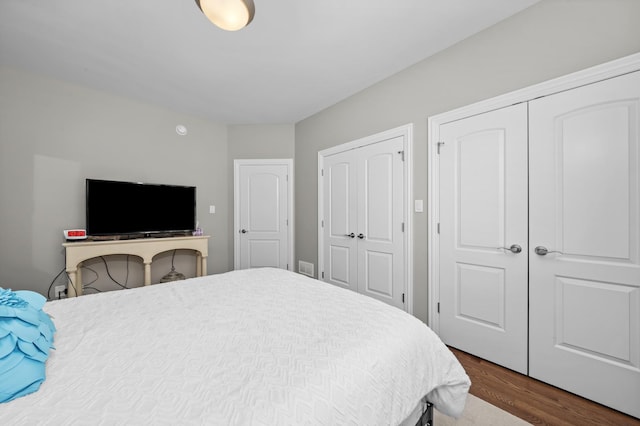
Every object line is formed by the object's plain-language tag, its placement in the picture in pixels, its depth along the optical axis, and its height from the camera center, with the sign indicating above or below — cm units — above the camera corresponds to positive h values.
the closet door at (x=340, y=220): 320 -10
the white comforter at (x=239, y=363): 64 -47
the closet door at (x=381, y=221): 269 -10
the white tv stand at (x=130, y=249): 257 -40
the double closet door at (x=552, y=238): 153 -18
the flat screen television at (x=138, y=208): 281 +5
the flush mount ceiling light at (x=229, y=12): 127 +100
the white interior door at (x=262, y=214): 406 -2
